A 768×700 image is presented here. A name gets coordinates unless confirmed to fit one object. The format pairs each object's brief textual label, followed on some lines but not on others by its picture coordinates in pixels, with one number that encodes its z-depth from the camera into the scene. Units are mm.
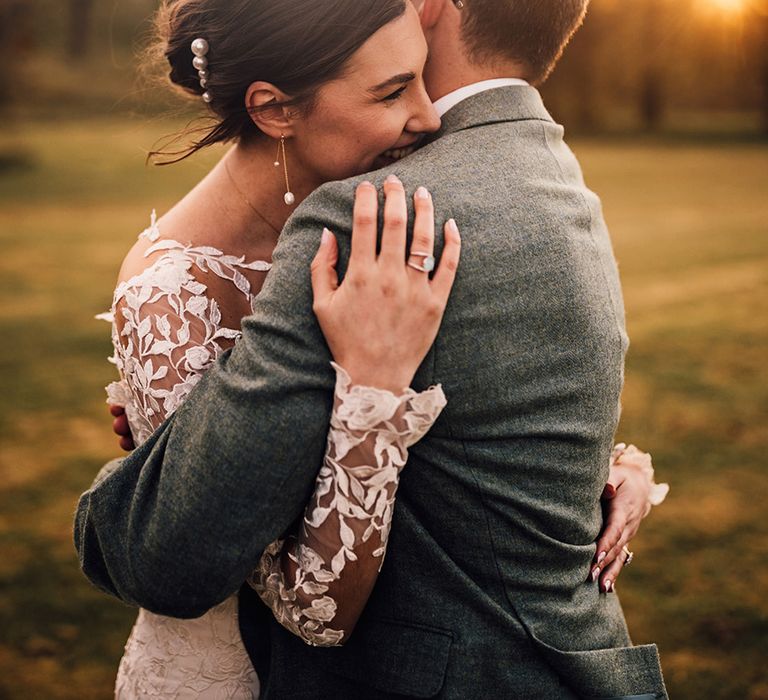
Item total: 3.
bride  1555
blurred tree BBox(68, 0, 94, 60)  38416
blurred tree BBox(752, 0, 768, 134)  33469
